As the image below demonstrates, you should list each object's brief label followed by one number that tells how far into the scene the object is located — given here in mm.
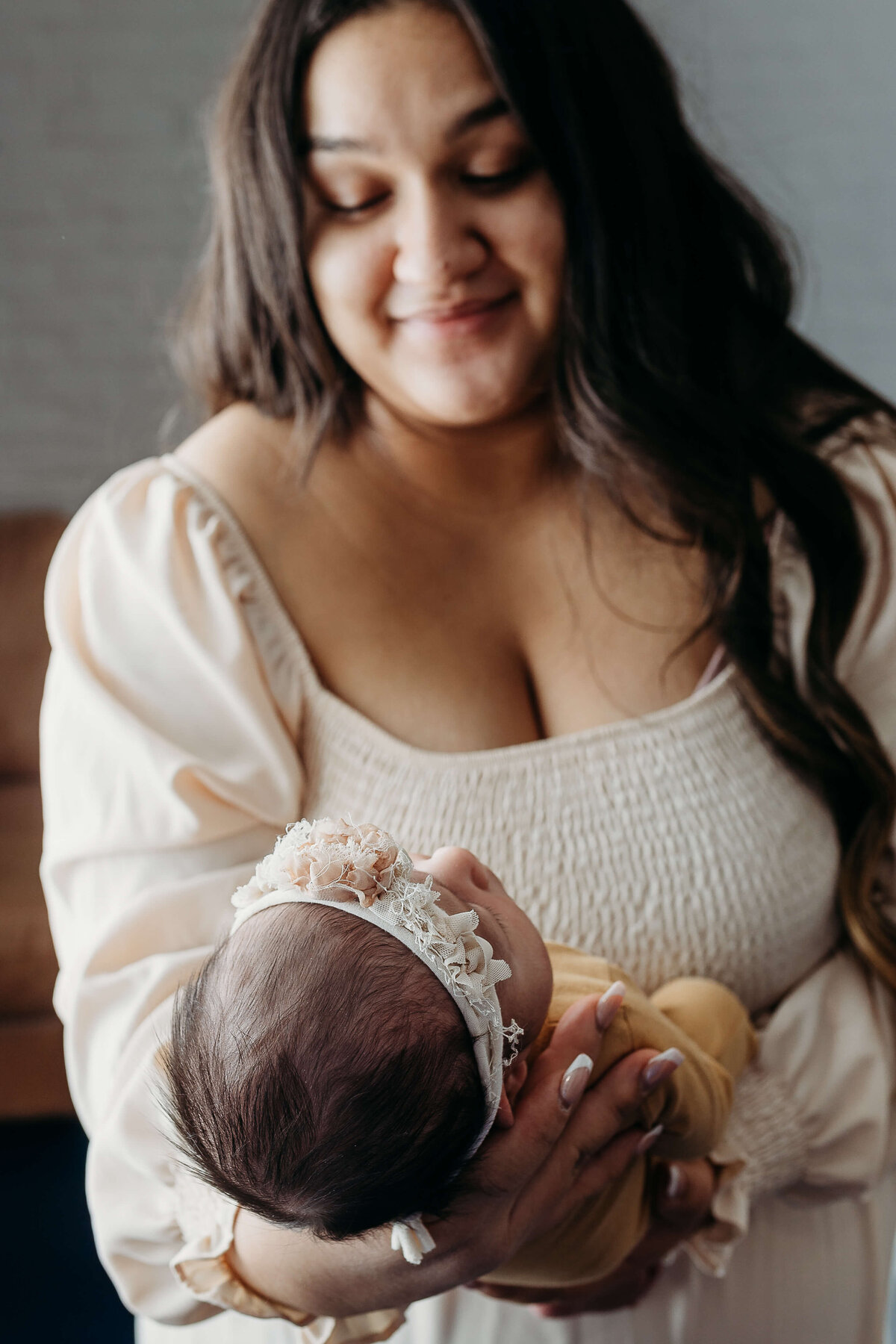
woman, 936
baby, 631
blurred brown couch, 2203
